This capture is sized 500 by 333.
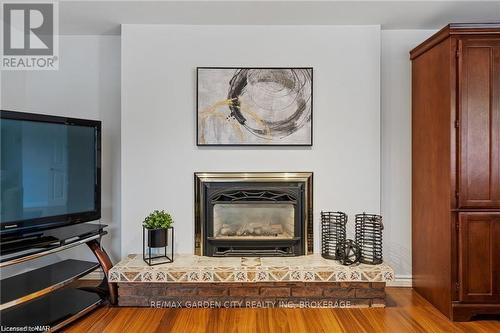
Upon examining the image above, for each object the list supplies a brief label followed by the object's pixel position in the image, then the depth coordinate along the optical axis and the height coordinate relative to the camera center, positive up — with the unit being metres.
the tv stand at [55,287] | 2.03 -0.78
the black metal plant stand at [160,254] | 2.64 -0.75
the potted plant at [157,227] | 2.58 -0.48
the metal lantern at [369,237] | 2.65 -0.59
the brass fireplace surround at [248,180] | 2.87 -0.11
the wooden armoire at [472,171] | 2.32 -0.02
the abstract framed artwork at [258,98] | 2.87 +0.62
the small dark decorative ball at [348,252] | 2.60 -0.69
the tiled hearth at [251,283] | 2.47 -0.90
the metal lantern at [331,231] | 2.76 -0.56
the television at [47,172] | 2.07 -0.03
